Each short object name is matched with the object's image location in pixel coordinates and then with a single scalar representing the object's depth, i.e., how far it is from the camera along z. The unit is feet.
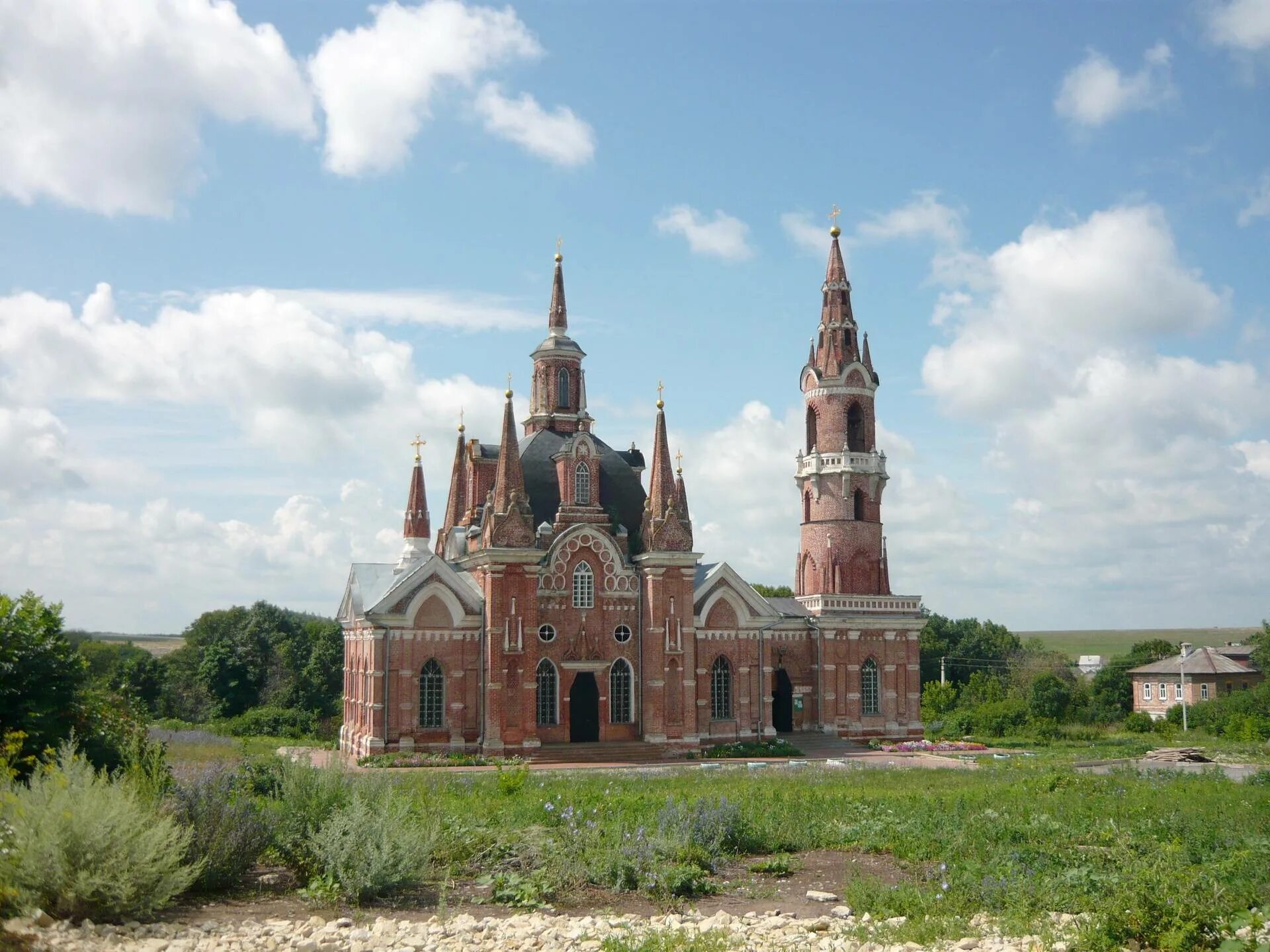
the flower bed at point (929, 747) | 131.95
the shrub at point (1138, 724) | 164.35
